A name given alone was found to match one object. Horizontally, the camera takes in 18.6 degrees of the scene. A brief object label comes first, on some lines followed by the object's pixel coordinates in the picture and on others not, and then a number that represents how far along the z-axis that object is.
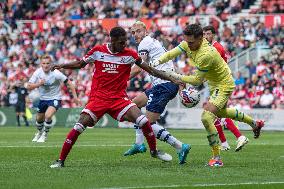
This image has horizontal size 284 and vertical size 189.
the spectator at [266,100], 33.06
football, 14.90
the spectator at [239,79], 34.81
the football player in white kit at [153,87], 16.47
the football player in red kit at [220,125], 18.30
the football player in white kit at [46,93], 23.67
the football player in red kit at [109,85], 14.47
